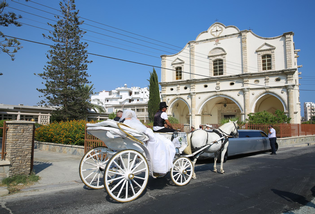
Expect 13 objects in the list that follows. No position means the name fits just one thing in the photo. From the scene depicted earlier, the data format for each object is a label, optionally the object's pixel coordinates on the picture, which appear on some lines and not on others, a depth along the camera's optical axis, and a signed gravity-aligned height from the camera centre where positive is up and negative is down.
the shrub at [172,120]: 24.20 +0.16
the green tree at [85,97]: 23.48 +2.59
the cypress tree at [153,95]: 28.06 +3.50
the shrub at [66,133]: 11.12 -0.65
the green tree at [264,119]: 17.95 +0.28
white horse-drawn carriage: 4.20 -0.61
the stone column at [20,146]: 5.58 -0.70
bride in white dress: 4.43 -0.58
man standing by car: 11.87 -0.89
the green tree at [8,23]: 8.56 +3.99
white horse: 6.40 -0.51
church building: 23.27 +5.51
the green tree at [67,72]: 22.55 +5.18
